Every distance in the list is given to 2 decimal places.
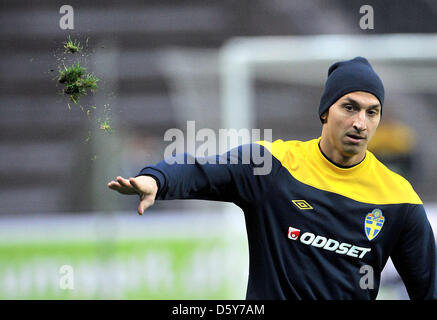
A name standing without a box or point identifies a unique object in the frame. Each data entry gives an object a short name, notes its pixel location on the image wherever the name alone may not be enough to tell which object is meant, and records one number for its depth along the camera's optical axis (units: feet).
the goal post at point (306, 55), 45.65
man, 20.49
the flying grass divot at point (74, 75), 21.66
